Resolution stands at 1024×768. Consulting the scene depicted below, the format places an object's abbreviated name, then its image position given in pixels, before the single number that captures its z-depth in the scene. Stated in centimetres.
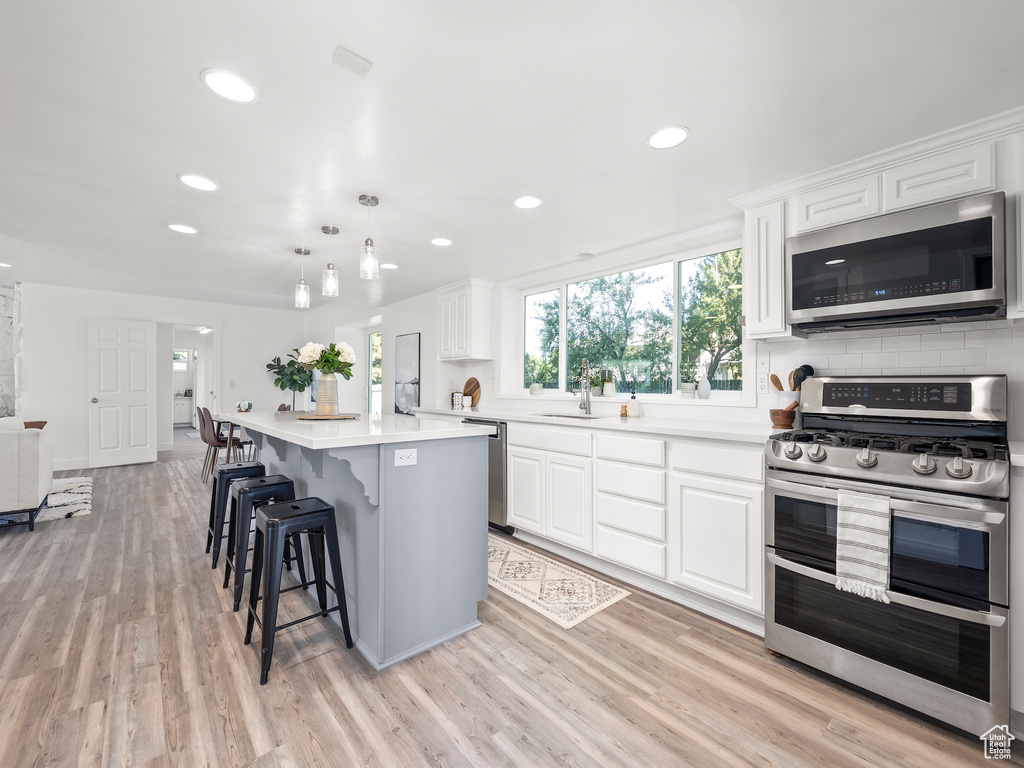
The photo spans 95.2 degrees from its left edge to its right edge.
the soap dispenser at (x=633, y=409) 342
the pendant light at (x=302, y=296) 294
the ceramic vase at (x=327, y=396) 298
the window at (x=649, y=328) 313
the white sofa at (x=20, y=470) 351
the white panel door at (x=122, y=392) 611
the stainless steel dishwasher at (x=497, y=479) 369
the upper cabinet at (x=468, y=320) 454
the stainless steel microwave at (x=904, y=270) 179
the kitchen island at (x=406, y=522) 198
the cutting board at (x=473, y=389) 490
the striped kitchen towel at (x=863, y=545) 174
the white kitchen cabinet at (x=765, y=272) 241
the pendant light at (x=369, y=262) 242
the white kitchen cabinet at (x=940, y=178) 185
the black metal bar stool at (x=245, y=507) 239
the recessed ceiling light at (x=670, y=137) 192
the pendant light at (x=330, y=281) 268
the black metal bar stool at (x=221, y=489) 293
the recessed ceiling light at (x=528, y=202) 264
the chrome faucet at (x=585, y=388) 378
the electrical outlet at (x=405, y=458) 203
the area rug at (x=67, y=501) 399
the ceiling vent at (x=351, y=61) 148
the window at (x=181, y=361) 1140
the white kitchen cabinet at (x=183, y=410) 1143
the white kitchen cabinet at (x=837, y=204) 213
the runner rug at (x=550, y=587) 251
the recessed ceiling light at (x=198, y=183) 244
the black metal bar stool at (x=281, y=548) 187
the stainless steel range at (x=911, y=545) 156
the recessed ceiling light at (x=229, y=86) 161
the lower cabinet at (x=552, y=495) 305
